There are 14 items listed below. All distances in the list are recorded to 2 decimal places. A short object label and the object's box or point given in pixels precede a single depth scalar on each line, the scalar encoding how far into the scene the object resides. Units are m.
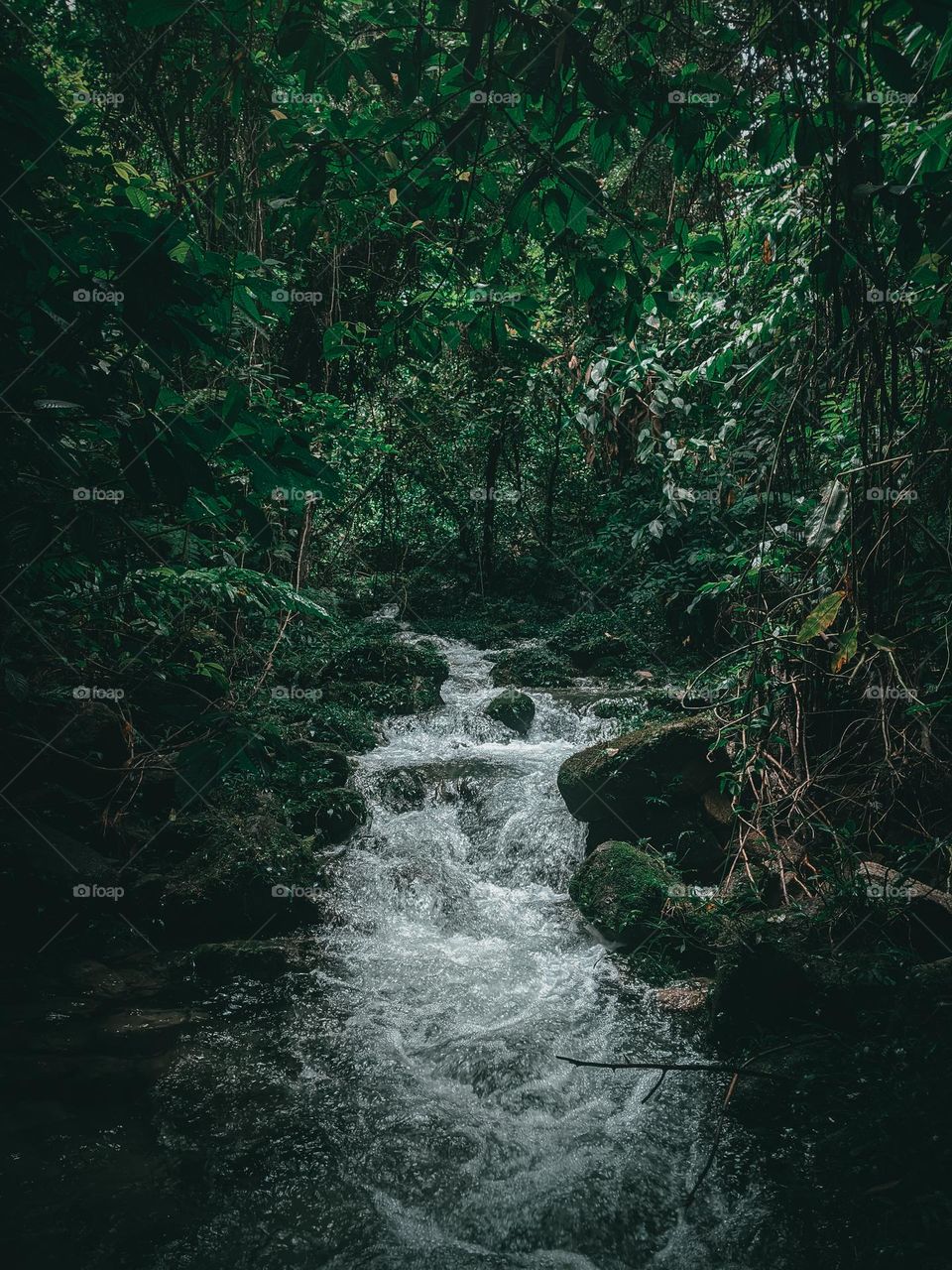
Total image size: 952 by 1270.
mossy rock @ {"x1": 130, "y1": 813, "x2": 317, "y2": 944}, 5.12
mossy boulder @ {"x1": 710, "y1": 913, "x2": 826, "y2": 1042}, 3.86
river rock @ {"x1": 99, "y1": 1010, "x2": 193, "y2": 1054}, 3.93
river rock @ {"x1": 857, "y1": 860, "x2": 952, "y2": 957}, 3.95
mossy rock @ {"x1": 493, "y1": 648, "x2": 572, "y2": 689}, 11.52
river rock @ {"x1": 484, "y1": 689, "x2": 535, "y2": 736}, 9.66
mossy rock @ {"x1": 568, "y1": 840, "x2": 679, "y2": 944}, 5.30
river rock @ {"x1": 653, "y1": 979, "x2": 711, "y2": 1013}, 4.53
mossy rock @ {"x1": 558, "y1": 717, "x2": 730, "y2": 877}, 6.25
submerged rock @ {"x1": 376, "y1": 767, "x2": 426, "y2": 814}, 7.53
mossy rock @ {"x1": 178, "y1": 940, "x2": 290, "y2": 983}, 4.76
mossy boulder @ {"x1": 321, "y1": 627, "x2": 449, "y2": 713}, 10.00
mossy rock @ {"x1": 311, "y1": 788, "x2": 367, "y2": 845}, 6.82
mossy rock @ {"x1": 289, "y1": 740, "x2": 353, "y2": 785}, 7.57
